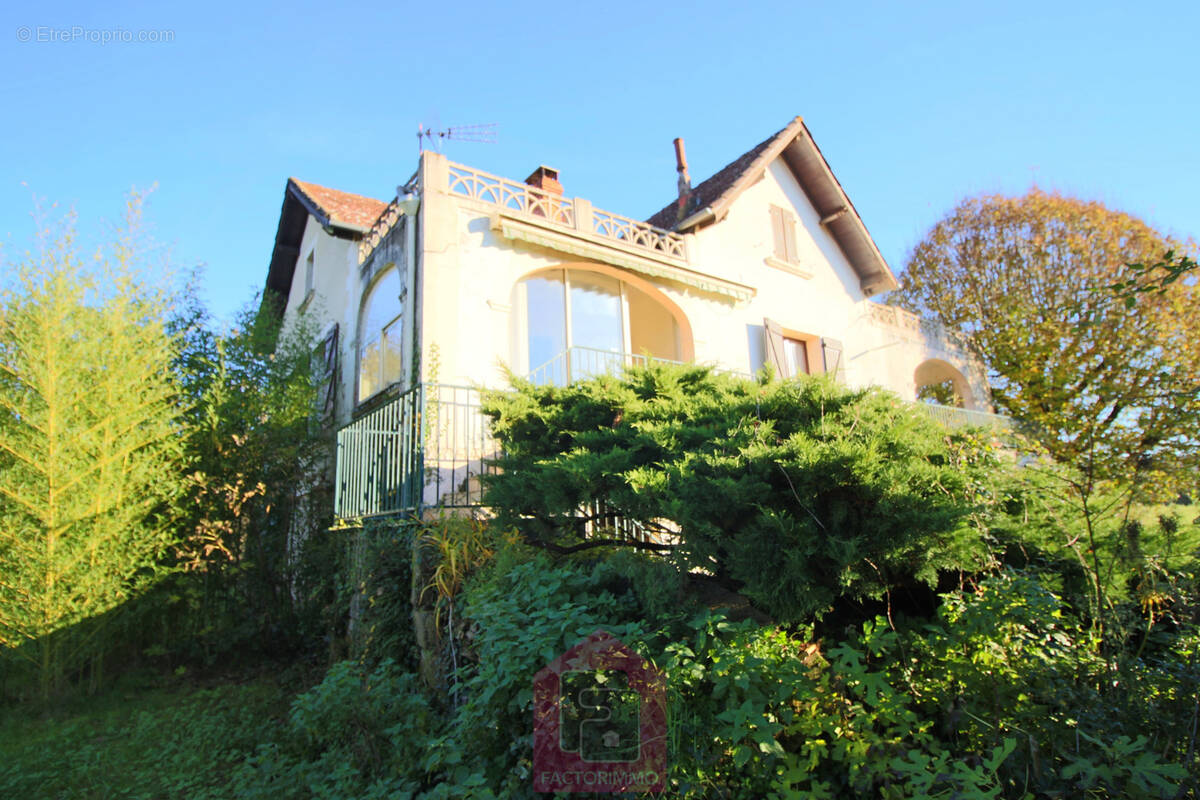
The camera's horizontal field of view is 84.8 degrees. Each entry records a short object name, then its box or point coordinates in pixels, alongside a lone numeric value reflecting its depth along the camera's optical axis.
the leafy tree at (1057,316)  13.68
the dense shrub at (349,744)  3.79
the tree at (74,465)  6.12
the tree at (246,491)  7.67
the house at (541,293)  7.53
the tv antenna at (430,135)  8.78
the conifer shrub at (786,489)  3.21
